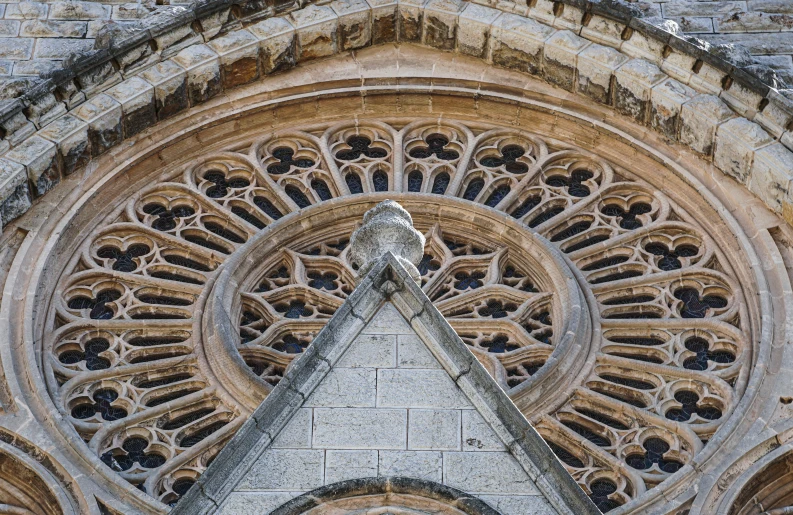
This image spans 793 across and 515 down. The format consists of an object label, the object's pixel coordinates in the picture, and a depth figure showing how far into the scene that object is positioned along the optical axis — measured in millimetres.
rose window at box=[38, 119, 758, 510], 17047
